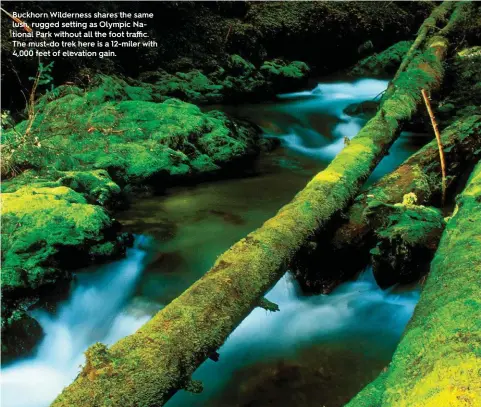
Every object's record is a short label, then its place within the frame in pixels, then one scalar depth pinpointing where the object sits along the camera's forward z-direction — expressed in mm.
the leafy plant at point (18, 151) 6105
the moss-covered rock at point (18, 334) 3973
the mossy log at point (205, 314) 2363
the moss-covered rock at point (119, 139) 6508
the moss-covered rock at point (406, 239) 4348
